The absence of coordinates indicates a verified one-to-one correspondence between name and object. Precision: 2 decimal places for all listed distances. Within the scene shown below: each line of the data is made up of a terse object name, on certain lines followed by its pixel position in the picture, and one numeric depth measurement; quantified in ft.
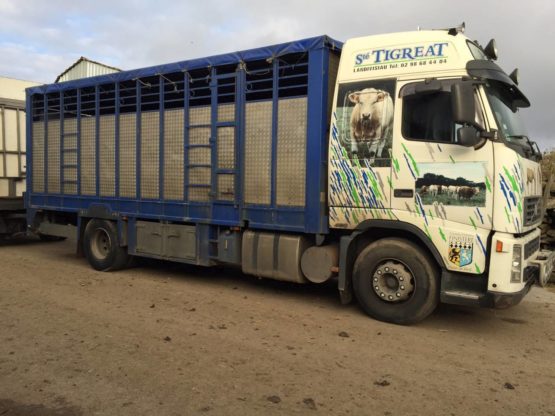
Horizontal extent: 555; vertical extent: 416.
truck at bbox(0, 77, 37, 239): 37.35
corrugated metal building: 68.28
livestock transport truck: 16.98
